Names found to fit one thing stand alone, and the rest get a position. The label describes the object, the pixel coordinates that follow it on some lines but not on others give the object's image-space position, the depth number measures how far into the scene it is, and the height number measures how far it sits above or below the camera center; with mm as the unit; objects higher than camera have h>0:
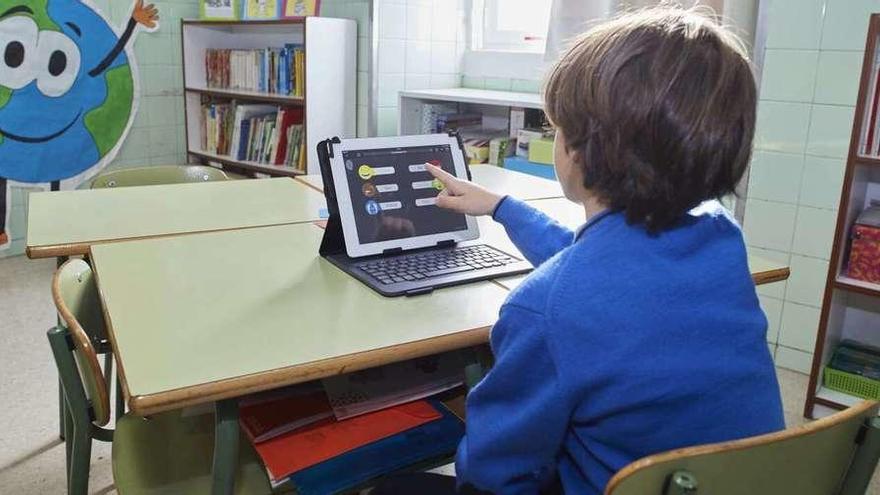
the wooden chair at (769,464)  649 -348
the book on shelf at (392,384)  1208 -525
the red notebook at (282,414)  1141 -545
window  3676 +329
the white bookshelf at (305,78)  3529 +6
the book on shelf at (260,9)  3686 +354
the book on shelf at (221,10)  3871 +361
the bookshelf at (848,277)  2006 -508
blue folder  1089 -594
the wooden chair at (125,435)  1135 -648
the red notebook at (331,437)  1084 -559
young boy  751 -200
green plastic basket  2264 -891
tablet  1390 -222
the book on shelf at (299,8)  3535 +350
